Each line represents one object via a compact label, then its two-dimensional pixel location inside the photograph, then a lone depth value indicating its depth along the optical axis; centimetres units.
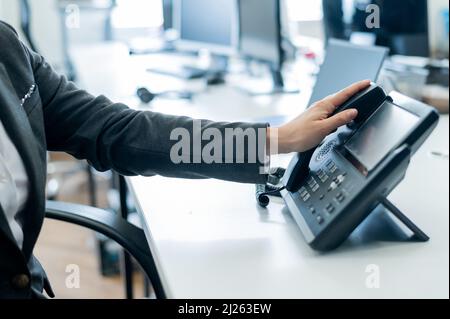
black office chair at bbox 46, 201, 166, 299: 95
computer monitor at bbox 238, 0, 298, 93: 199
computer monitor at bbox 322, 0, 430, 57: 184
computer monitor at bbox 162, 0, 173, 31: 313
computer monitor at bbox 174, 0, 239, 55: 227
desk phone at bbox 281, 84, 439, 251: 69
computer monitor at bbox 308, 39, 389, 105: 108
